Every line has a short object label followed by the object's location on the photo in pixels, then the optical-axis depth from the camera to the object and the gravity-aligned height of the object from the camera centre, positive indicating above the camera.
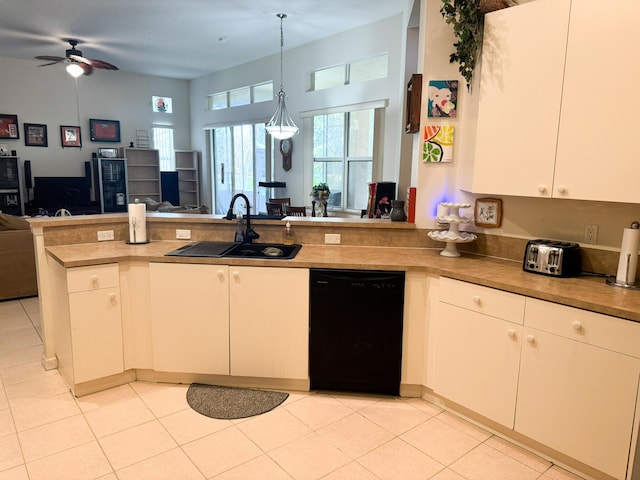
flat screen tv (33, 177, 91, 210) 8.10 -0.36
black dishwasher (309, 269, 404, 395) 2.62 -0.93
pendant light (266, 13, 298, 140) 5.74 +0.66
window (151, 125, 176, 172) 9.70 +0.68
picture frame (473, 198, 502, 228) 2.82 -0.20
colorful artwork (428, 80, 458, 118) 2.86 +0.55
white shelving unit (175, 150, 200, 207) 9.98 -0.03
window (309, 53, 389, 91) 5.94 +1.56
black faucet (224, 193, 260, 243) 3.08 -0.40
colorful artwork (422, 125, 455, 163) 2.92 +0.25
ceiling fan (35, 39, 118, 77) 6.27 +1.62
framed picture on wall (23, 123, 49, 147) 8.18 +0.72
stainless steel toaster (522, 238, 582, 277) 2.35 -0.41
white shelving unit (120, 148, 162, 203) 9.14 +0.04
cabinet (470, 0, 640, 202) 2.05 +0.42
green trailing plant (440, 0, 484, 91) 2.53 +0.90
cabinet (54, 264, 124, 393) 2.64 -0.92
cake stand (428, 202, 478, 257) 2.76 -0.34
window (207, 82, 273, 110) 8.09 +1.62
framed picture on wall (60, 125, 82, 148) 8.52 +0.74
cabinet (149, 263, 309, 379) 2.73 -0.92
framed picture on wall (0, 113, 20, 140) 7.90 +0.83
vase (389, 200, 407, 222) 3.23 -0.24
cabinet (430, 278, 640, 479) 1.91 -0.93
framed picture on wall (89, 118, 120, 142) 8.83 +0.91
